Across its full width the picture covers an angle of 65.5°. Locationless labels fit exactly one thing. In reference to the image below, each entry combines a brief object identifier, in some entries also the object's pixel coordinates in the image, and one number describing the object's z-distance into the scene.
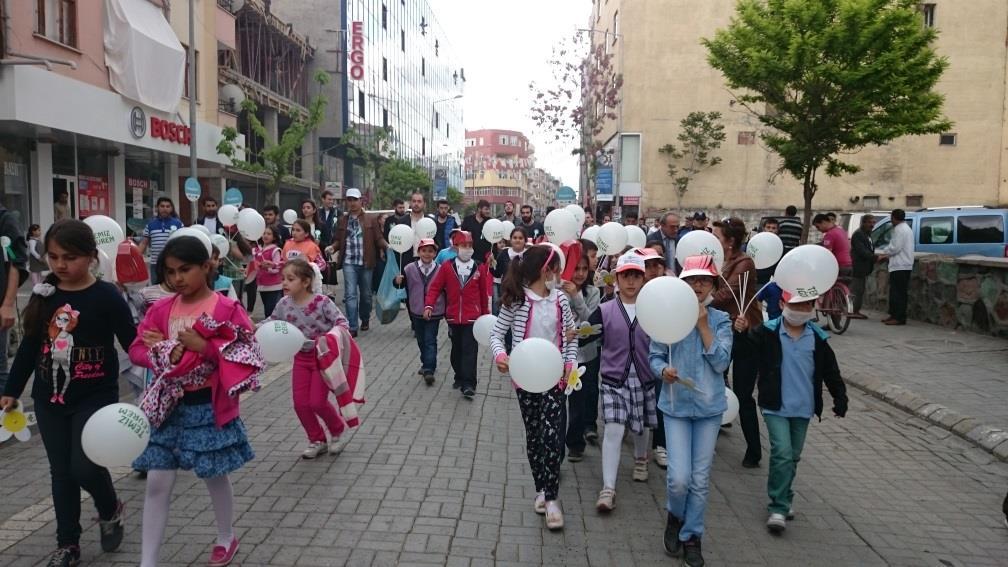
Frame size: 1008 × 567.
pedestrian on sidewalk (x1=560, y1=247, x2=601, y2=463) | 5.77
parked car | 15.59
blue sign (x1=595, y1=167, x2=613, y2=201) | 36.00
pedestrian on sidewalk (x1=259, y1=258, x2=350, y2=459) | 5.61
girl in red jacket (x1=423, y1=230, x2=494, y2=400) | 7.86
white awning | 19.44
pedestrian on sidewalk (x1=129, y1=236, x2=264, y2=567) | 3.63
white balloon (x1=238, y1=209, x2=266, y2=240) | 10.29
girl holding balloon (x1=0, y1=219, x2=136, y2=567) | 3.72
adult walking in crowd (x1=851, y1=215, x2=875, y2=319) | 12.80
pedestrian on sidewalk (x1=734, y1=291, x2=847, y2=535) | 4.63
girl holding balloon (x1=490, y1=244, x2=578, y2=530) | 4.59
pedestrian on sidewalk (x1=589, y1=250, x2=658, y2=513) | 4.95
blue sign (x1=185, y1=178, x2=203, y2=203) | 18.53
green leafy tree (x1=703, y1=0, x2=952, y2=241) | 15.30
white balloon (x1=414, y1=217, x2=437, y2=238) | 11.30
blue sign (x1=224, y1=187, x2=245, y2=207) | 14.62
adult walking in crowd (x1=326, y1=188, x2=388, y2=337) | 11.35
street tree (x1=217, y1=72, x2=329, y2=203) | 21.36
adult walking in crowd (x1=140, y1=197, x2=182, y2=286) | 9.89
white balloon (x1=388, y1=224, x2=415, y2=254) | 10.55
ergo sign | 47.06
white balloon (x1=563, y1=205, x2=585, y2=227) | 9.09
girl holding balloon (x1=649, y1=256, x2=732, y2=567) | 4.11
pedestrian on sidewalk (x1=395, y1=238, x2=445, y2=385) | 8.34
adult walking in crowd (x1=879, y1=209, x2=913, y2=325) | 12.38
